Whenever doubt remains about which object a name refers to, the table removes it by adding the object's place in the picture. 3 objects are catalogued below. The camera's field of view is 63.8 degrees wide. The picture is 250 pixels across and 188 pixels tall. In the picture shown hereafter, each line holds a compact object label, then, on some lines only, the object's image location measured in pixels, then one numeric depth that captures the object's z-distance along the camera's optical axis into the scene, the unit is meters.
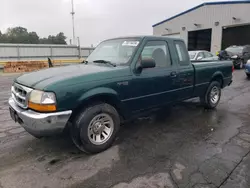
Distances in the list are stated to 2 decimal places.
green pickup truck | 2.77
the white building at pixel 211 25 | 21.23
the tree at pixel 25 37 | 57.66
